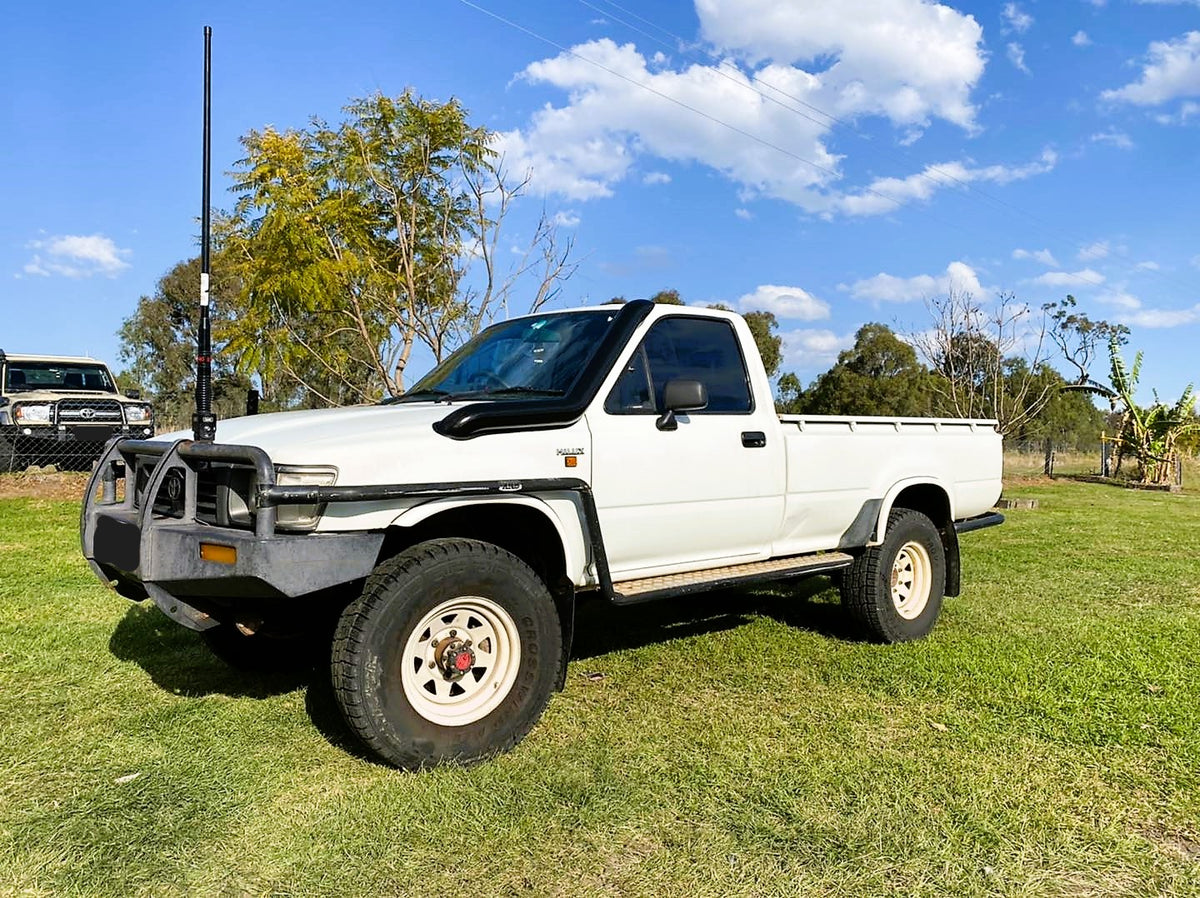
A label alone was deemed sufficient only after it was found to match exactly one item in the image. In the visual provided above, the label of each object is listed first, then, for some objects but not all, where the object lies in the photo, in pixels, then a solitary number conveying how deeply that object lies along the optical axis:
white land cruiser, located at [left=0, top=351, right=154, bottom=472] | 12.61
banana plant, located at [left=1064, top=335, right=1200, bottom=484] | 20.62
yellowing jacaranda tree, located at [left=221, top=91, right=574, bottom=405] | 11.09
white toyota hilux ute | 3.24
